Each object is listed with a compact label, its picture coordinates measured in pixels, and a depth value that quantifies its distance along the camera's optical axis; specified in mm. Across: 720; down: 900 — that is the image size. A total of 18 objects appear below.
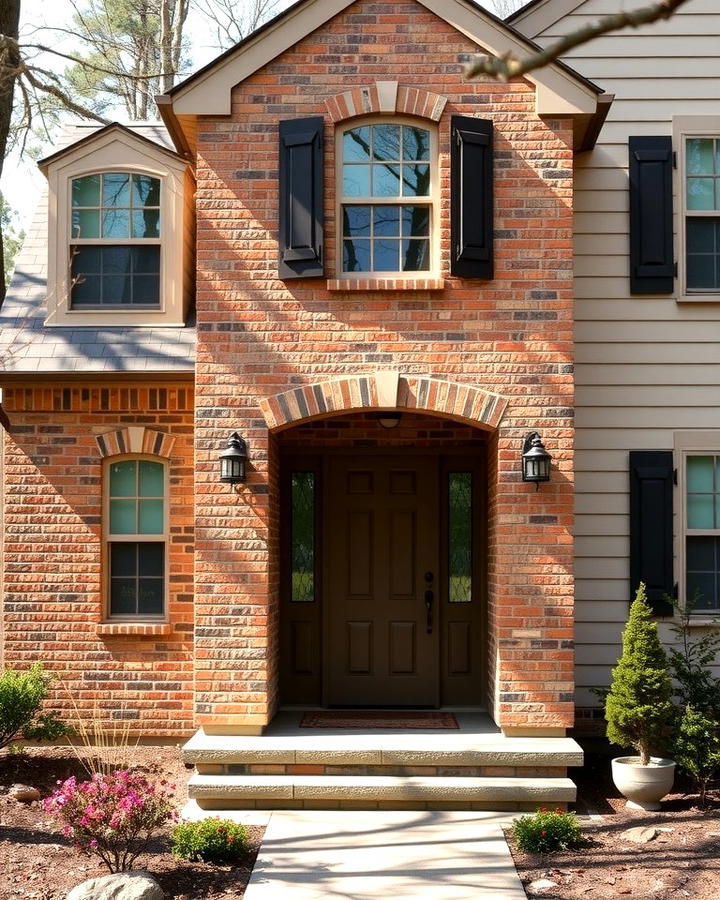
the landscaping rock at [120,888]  5574
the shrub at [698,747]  7641
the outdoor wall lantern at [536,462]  7789
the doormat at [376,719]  8469
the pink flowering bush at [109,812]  5941
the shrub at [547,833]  6656
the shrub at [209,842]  6402
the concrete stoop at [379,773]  7359
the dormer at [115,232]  9328
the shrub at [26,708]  8062
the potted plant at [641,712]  7531
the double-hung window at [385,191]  8234
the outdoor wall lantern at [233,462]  7867
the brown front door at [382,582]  9352
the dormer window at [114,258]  9391
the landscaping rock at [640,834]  6980
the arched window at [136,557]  9227
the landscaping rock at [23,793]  7699
